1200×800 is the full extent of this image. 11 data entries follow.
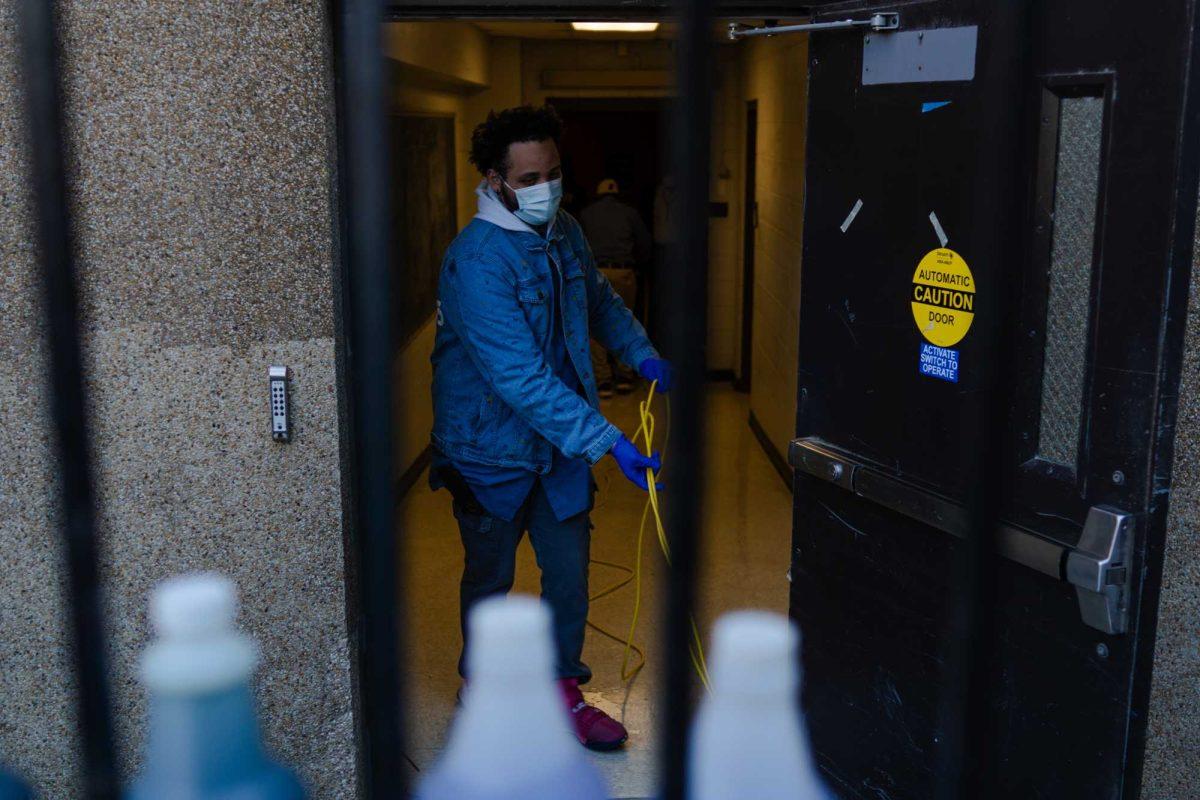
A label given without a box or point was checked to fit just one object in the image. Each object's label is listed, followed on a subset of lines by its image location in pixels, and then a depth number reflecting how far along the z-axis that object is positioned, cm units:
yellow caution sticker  229
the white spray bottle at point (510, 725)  109
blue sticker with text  235
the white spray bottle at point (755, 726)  108
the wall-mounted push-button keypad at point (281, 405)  260
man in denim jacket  302
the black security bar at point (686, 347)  89
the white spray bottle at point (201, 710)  102
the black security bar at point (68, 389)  93
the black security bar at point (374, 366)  86
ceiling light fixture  854
